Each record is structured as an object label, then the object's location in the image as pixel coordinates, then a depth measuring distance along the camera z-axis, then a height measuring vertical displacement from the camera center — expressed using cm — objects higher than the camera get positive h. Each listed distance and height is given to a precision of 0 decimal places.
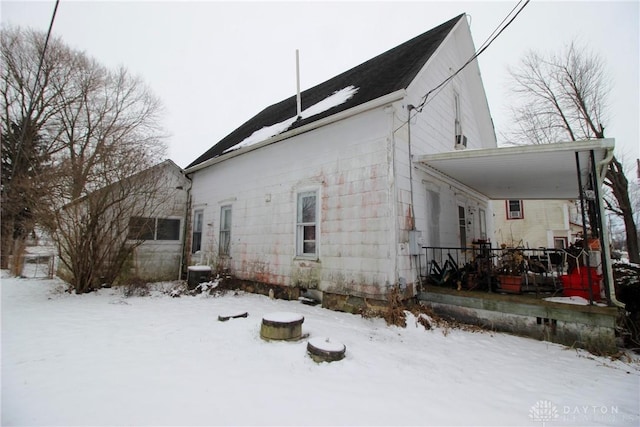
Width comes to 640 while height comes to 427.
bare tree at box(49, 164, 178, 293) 770 +39
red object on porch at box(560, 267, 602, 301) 510 -72
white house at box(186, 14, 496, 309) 591 +161
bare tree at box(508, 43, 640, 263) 1389 +793
